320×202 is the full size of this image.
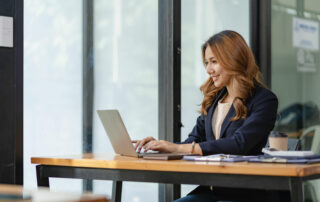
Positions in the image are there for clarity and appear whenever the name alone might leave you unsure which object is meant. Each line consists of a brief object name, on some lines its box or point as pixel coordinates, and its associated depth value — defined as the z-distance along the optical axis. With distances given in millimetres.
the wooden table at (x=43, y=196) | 1395
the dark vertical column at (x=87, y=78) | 4760
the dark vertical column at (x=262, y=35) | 6704
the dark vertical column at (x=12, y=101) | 3878
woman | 3588
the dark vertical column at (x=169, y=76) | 5284
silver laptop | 3427
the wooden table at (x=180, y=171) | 2729
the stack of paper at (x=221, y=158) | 3076
